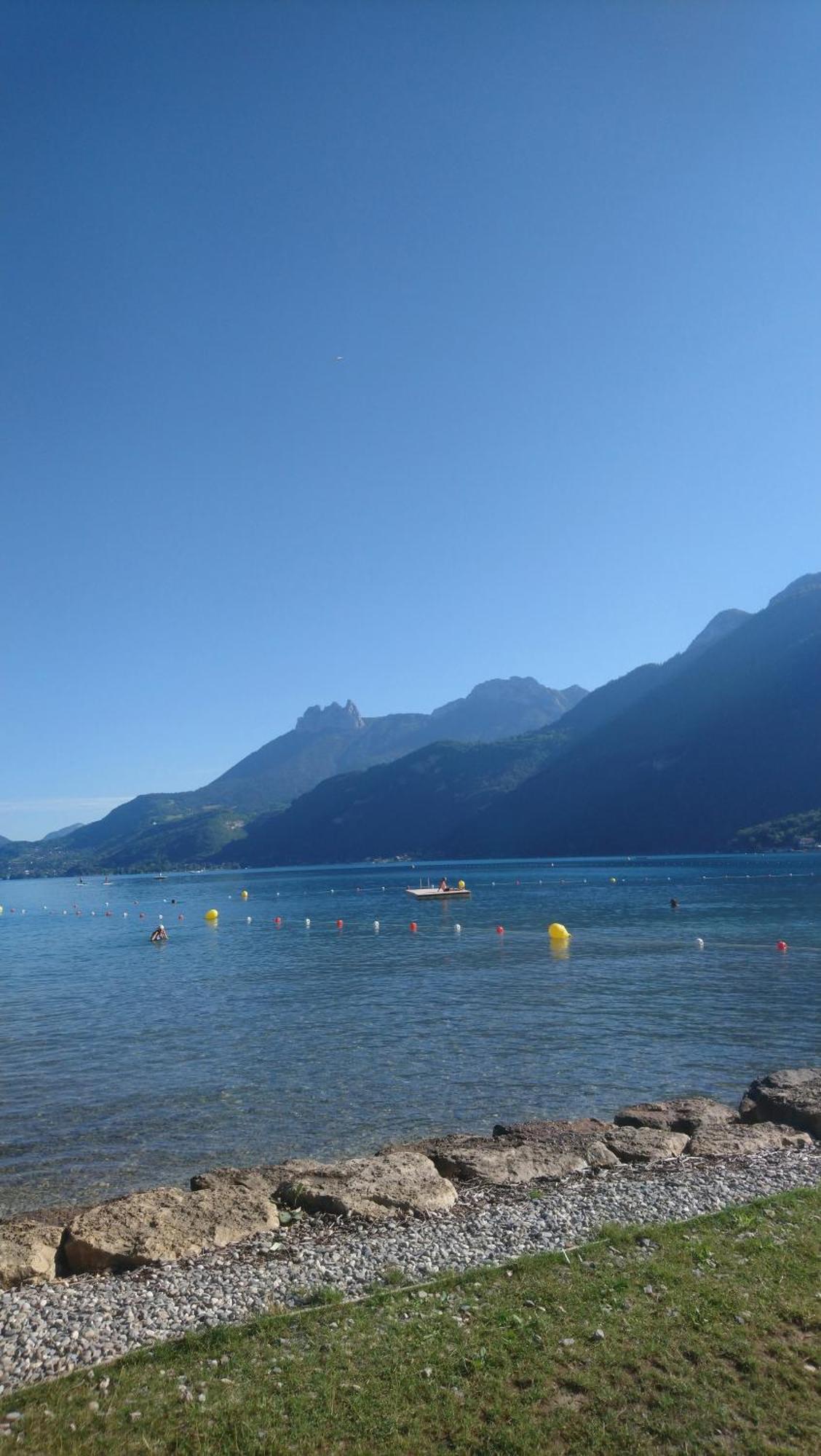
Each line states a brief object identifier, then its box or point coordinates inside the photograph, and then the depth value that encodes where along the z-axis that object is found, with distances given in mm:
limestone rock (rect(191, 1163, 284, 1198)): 12180
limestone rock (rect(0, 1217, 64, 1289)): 9414
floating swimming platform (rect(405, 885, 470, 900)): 92125
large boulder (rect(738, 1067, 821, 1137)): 14984
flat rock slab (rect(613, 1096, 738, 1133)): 15062
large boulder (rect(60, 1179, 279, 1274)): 9766
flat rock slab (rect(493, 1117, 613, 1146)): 14281
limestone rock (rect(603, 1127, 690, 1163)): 13242
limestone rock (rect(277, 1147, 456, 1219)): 11133
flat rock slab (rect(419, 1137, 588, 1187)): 12523
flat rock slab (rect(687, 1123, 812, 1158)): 13445
